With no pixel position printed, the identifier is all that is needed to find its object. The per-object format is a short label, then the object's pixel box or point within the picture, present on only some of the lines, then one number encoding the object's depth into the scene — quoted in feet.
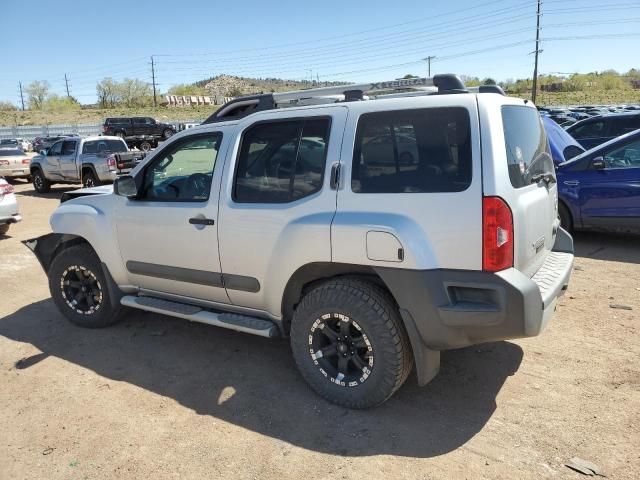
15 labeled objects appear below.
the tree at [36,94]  388.98
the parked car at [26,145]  136.79
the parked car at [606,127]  37.76
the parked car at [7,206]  29.19
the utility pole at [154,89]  328.66
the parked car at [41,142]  129.29
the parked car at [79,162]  47.09
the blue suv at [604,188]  22.30
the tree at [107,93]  356.59
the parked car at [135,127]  126.94
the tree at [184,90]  449.89
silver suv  9.29
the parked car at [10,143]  121.19
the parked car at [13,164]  59.82
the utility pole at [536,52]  169.76
